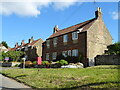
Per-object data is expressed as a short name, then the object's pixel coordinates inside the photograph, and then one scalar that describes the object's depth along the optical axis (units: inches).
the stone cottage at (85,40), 643.0
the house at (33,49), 1159.3
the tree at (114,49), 593.7
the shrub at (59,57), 752.3
